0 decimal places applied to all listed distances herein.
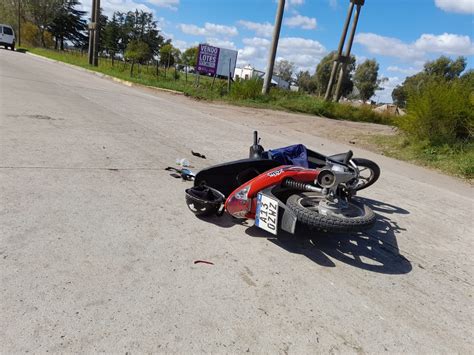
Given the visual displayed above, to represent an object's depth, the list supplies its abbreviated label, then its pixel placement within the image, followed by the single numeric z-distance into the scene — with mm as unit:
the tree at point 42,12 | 63875
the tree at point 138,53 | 32906
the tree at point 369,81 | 69500
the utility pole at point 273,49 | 19422
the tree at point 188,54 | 80800
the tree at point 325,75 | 69875
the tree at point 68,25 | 72438
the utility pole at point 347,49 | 22656
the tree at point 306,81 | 85294
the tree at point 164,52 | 58706
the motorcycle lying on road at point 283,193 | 2907
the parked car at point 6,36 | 39469
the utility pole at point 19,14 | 59688
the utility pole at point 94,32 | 31047
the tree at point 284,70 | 103812
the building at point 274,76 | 79625
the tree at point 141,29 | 83969
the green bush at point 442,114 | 9453
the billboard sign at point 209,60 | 22700
